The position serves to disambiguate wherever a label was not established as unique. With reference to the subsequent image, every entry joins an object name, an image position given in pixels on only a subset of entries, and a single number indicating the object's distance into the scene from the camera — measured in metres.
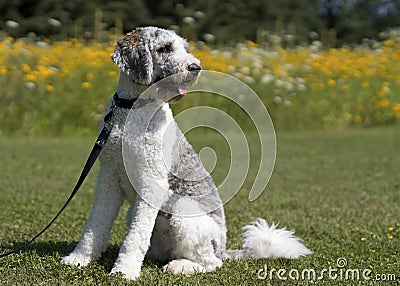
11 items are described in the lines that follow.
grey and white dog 3.87
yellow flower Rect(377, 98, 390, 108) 13.88
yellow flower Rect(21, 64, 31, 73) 11.89
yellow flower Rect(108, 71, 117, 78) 12.06
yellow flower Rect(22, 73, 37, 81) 11.74
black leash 3.89
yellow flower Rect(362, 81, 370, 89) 14.24
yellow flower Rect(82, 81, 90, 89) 11.95
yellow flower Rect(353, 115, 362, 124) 13.78
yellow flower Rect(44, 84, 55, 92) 11.77
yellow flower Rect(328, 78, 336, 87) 14.04
